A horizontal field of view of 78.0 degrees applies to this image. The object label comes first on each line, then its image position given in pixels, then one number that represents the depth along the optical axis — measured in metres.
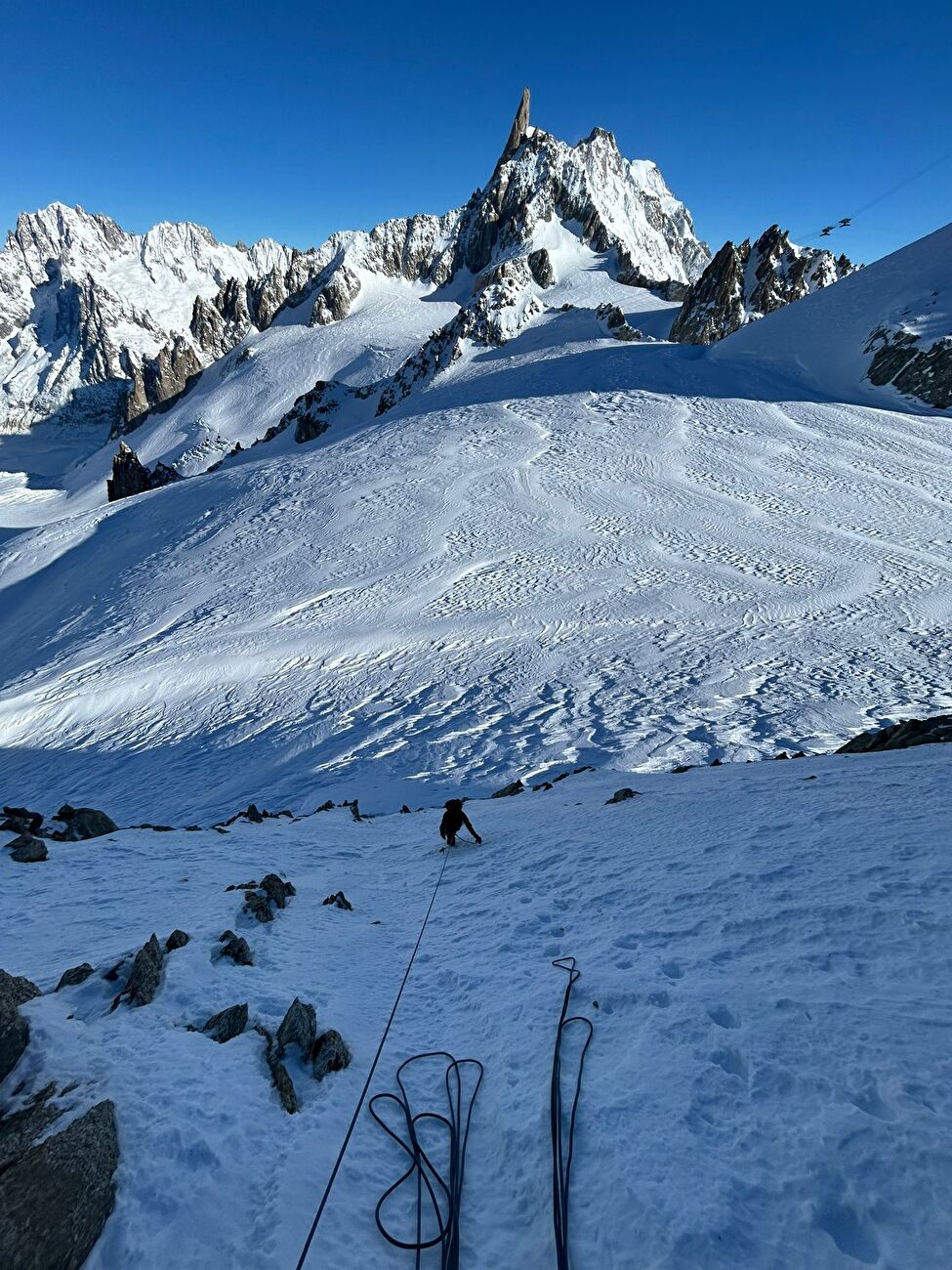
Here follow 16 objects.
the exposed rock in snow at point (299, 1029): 4.01
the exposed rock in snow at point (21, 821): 8.81
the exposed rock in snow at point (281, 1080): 3.57
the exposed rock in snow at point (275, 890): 6.72
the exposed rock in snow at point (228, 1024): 4.06
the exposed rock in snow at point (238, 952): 5.23
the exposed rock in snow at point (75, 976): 4.42
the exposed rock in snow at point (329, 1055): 3.88
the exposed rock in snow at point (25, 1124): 2.79
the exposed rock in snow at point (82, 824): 9.05
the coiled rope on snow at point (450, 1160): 2.79
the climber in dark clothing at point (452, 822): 7.91
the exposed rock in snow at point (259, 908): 6.18
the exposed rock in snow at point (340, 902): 6.79
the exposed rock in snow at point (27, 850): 7.58
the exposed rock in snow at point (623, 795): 8.80
